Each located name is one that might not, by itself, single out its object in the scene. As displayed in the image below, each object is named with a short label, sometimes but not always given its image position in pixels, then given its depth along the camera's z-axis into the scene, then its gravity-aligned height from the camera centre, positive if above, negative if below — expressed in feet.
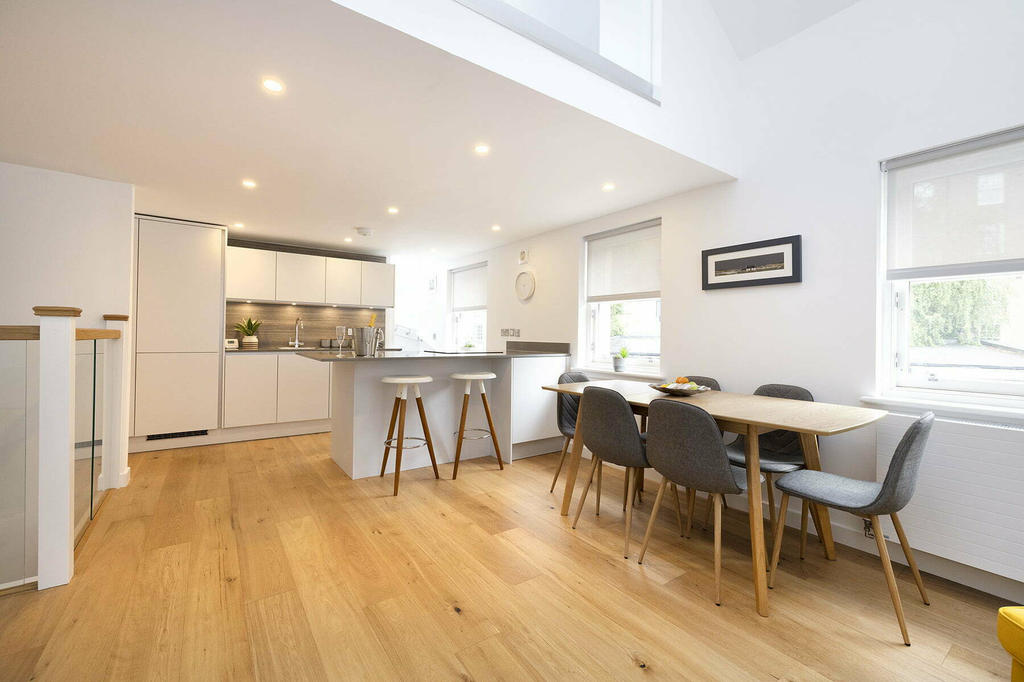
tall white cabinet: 13.55 +0.35
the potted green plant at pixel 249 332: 16.35 +0.22
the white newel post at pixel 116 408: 9.89 -1.69
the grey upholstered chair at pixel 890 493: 5.50 -2.08
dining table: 5.98 -1.05
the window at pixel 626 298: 12.62 +1.40
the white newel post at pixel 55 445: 6.39 -1.65
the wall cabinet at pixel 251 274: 15.74 +2.37
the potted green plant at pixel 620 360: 13.10 -0.52
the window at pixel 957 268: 6.89 +1.36
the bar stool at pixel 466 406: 11.60 -1.81
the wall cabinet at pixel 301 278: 16.84 +2.40
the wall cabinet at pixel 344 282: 17.98 +2.40
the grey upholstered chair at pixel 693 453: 6.27 -1.64
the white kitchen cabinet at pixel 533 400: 13.15 -1.82
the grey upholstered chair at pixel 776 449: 7.88 -2.11
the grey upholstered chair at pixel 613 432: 7.58 -1.61
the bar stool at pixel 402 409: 10.39 -1.75
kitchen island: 11.47 -1.86
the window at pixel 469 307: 20.39 +1.67
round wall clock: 16.54 +2.21
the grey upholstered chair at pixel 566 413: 10.91 -1.80
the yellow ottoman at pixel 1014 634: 3.78 -2.53
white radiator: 6.23 -2.27
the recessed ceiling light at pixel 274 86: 6.56 +3.88
